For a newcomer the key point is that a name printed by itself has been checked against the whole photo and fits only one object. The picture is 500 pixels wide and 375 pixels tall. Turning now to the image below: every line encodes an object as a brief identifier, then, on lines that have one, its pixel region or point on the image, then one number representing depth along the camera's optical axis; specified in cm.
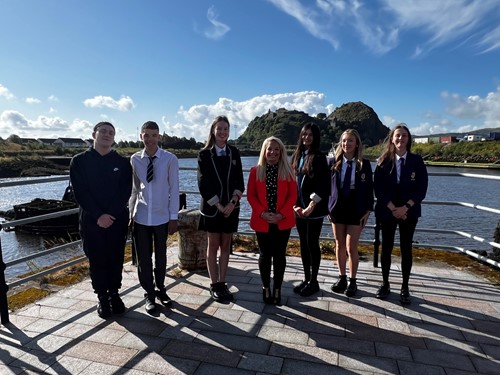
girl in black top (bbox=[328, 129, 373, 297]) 352
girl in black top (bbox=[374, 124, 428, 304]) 340
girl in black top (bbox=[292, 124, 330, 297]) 347
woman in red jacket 333
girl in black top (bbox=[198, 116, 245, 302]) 343
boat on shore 1833
